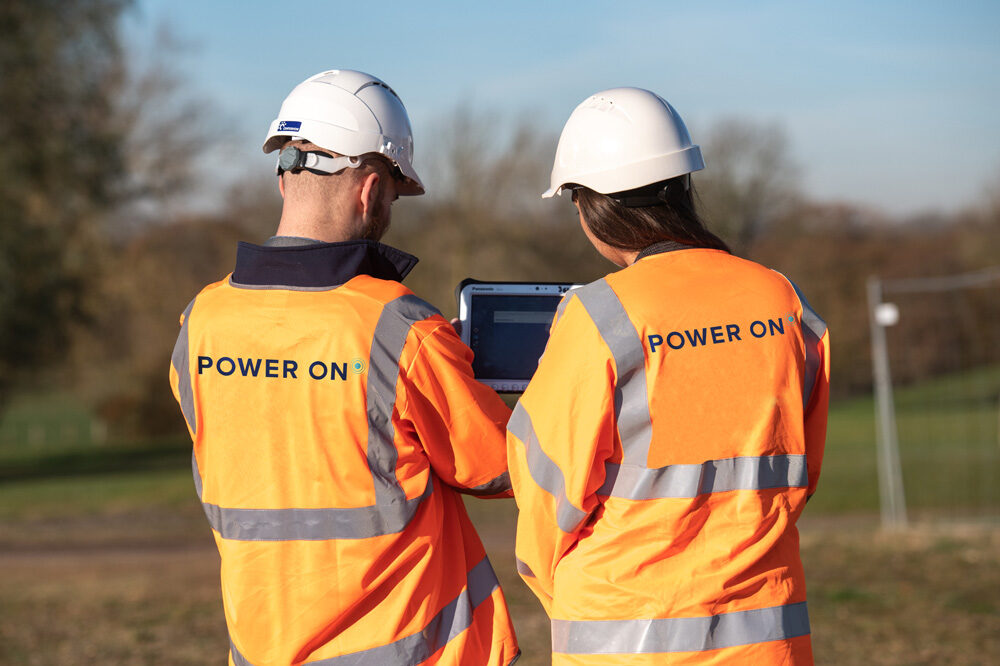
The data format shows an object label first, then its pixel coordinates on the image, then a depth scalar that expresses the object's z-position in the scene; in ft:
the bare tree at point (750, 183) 106.22
